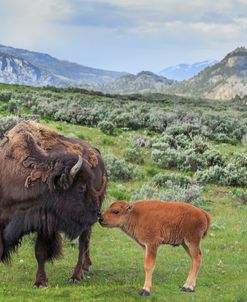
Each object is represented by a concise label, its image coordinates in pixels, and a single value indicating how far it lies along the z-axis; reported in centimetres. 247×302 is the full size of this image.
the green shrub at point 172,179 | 2023
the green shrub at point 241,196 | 1922
